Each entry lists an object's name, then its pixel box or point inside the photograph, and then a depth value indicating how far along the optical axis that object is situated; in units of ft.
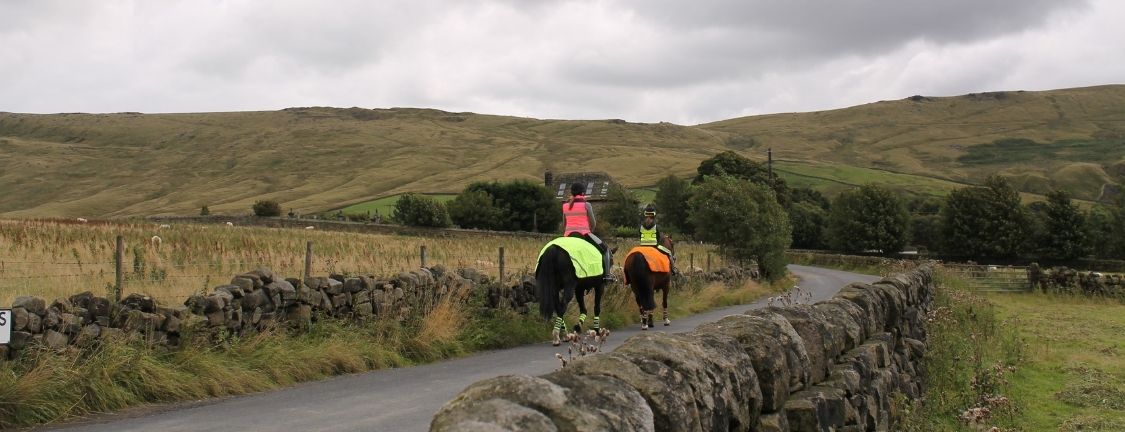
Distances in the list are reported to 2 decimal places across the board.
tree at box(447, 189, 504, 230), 254.47
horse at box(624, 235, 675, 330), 51.26
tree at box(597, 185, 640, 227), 268.00
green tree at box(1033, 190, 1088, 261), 239.30
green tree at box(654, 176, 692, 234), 285.43
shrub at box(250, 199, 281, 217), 238.07
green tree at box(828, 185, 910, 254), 261.03
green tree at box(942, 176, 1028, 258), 247.09
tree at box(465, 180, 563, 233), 266.36
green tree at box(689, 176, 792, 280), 116.06
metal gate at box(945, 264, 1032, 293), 120.37
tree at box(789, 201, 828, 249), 305.53
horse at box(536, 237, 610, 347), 40.45
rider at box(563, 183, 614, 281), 42.68
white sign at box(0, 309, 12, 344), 26.91
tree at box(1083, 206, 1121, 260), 251.39
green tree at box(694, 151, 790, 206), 291.17
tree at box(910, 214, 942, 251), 299.79
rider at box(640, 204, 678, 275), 52.24
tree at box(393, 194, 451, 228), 221.87
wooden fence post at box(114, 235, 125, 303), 32.86
